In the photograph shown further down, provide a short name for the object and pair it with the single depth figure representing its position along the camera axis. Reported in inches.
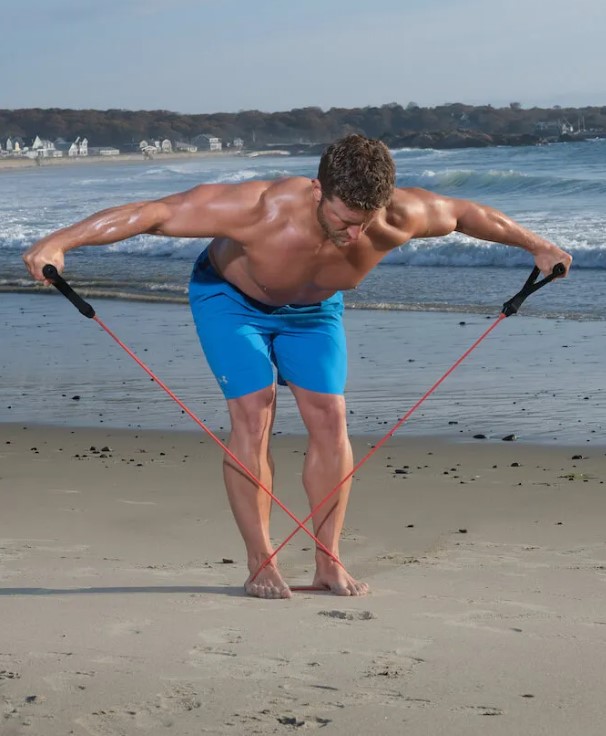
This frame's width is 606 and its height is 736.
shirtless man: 167.0
